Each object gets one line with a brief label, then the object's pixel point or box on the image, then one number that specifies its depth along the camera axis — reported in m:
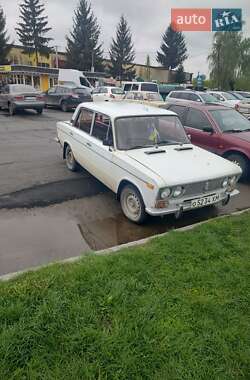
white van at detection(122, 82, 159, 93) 21.11
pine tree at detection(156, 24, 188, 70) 59.59
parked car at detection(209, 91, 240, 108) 18.33
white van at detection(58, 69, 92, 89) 29.04
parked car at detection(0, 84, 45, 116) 15.40
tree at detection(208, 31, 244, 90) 41.59
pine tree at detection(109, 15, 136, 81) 54.78
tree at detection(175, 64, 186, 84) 60.06
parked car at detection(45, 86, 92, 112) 18.27
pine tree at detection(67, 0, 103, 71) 49.00
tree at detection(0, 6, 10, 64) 41.68
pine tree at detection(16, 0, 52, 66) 46.41
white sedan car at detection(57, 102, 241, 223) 4.04
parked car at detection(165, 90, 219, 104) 16.17
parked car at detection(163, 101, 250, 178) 6.38
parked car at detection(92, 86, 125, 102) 19.67
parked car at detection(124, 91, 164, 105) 16.58
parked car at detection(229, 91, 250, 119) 15.18
